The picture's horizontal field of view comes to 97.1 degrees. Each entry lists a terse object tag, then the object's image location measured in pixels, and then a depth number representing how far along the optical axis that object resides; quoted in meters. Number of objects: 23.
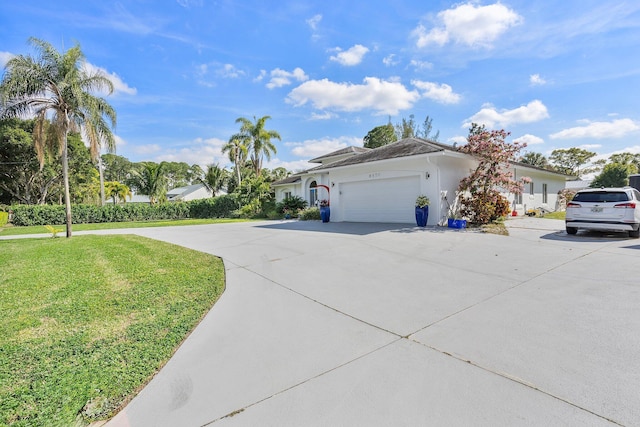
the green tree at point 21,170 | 23.91
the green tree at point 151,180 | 30.00
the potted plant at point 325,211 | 15.82
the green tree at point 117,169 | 54.62
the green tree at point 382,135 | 34.06
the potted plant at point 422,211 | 11.80
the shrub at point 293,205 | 21.34
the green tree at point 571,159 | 48.67
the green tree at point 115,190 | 35.16
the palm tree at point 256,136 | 29.81
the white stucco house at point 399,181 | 12.09
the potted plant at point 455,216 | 11.39
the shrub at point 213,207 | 28.87
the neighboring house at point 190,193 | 48.28
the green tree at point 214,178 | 38.31
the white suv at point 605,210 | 8.27
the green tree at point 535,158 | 48.38
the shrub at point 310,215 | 19.19
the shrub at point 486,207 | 11.73
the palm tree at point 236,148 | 30.14
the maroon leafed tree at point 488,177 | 11.67
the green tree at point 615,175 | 35.16
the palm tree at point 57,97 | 10.48
